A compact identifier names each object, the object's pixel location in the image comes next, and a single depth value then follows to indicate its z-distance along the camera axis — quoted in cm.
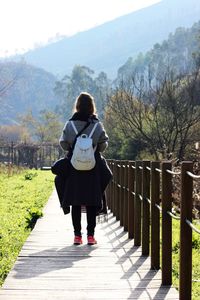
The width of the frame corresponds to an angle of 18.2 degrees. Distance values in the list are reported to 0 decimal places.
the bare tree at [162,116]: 2367
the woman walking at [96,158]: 698
